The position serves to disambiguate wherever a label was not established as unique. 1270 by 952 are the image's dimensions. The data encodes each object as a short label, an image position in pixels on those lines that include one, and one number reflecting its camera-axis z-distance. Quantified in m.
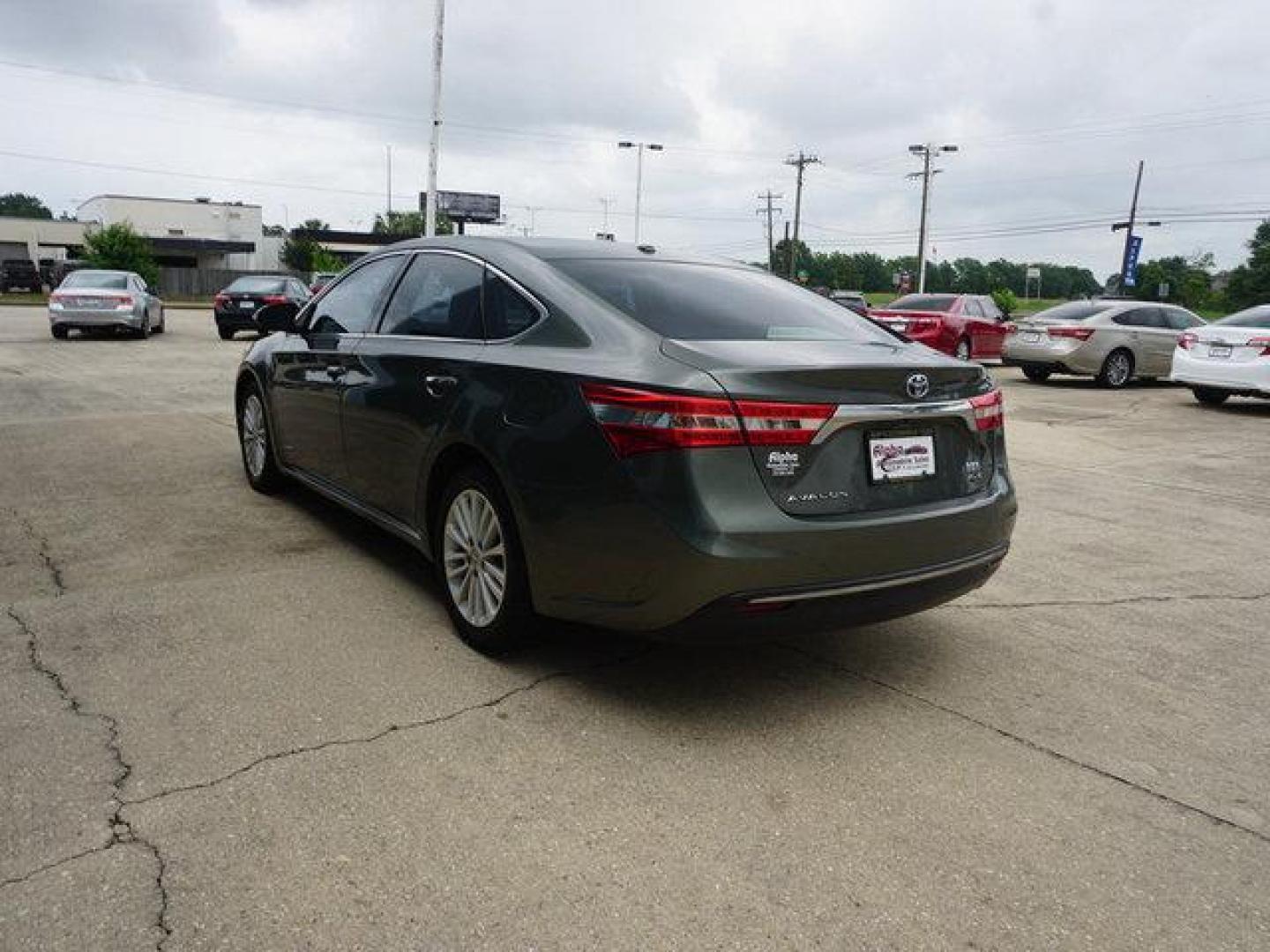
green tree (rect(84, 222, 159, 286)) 51.41
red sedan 18.38
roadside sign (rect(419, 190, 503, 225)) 89.62
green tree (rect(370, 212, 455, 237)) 103.97
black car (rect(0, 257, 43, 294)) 48.53
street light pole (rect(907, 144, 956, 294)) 52.06
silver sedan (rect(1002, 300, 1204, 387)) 16.14
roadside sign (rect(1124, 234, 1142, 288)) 52.84
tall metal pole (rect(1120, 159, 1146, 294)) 52.75
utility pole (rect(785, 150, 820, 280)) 66.31
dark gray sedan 3.01
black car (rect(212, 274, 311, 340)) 21.62
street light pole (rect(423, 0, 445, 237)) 26.20
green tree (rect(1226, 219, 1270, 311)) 81.18
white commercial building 73.75
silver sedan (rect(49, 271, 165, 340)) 19.33
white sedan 12.69
